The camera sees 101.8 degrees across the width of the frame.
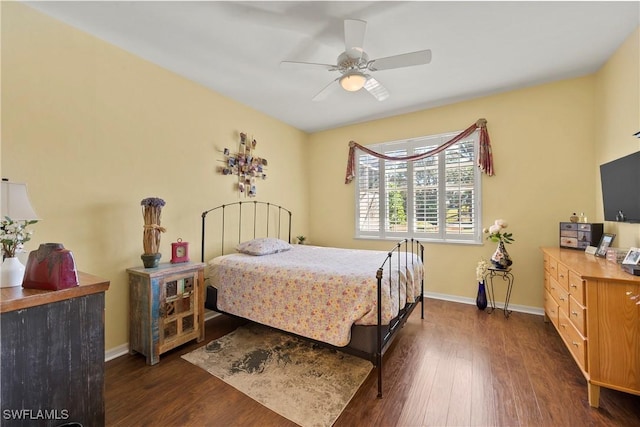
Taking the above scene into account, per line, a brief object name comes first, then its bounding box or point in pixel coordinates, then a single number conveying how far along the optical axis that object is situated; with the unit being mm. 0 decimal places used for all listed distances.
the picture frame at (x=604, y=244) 2334
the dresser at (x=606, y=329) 1630
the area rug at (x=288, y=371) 1760
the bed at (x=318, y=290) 1976
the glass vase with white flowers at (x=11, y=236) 1394
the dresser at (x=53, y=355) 1171
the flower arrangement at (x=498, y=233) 3207
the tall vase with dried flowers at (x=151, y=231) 2408
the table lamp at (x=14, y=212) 1382
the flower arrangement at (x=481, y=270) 3357
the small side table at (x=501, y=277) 3255
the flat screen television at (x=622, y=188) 2053
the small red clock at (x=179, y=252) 2645
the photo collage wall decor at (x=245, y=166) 3519
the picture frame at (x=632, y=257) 1787
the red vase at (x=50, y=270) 1342
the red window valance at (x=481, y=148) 3457
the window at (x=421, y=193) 3672
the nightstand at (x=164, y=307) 2252
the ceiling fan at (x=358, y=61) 1970
